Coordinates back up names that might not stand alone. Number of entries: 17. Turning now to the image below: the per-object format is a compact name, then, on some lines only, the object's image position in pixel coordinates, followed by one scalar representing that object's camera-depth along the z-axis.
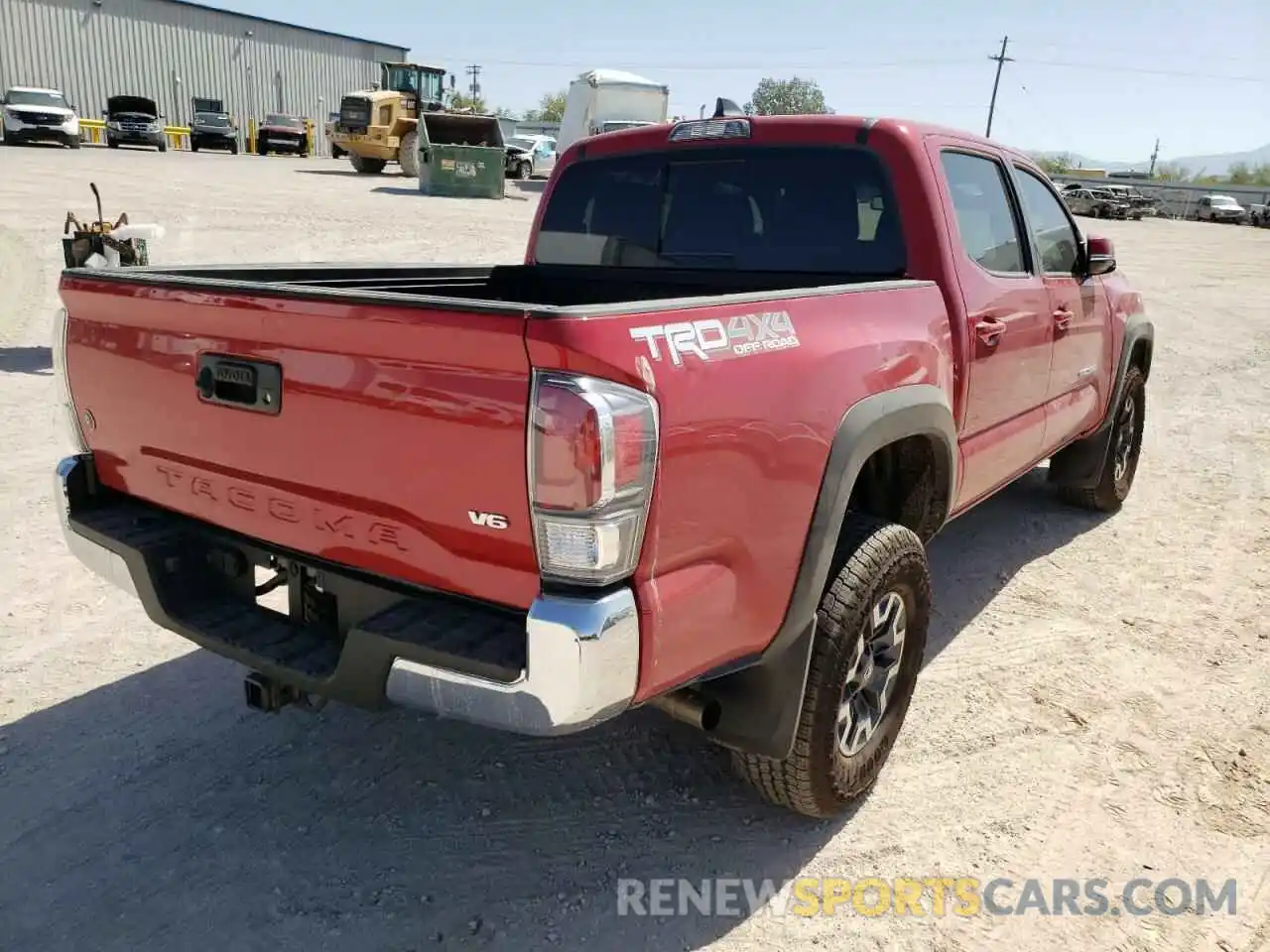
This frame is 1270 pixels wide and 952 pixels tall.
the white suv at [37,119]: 29.72
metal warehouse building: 43.44
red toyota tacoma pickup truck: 1.98
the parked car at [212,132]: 38.03
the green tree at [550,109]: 109.11
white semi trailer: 29.25
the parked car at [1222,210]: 50.44
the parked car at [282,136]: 39.38
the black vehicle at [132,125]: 33.94
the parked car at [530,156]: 32.97
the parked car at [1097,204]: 43.31
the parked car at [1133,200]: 44.44
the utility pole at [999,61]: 76.88
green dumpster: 24.75
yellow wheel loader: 29.27
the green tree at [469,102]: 89.04
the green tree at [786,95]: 98.06
